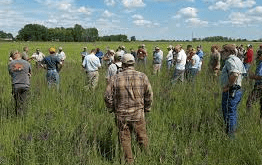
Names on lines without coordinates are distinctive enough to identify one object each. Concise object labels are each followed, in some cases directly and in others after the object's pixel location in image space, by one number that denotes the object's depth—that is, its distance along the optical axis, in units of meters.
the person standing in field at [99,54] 15.79
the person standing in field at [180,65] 10.27
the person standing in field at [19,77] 6.78
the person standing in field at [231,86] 5.04
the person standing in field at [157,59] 14.03
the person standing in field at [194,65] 10.25
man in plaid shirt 4.22
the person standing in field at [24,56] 7.89
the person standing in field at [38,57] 14.95
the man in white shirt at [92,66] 9.72
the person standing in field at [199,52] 13.25
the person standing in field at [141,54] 16.09
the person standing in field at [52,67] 8.96
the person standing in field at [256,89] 5.95
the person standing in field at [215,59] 10.56
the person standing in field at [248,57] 13.75
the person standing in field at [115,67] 6.55
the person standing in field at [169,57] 14.59
